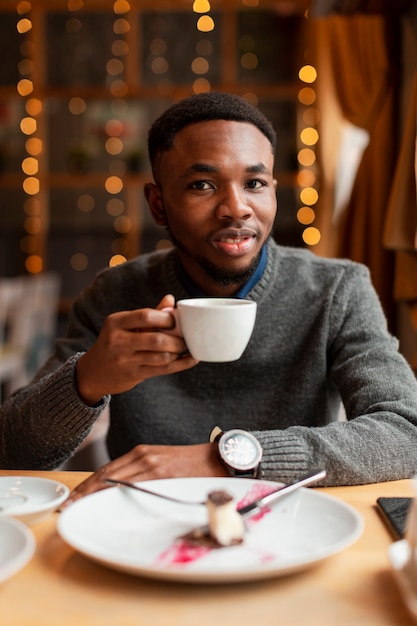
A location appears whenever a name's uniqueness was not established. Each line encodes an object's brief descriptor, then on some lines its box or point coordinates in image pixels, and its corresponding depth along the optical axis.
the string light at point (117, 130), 5.42
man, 1.07
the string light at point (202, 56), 5.37
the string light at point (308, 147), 5.29
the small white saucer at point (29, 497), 0.85
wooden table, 0.63
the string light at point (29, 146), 5.47
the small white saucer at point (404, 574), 0.61
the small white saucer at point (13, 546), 0.66
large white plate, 0.67
